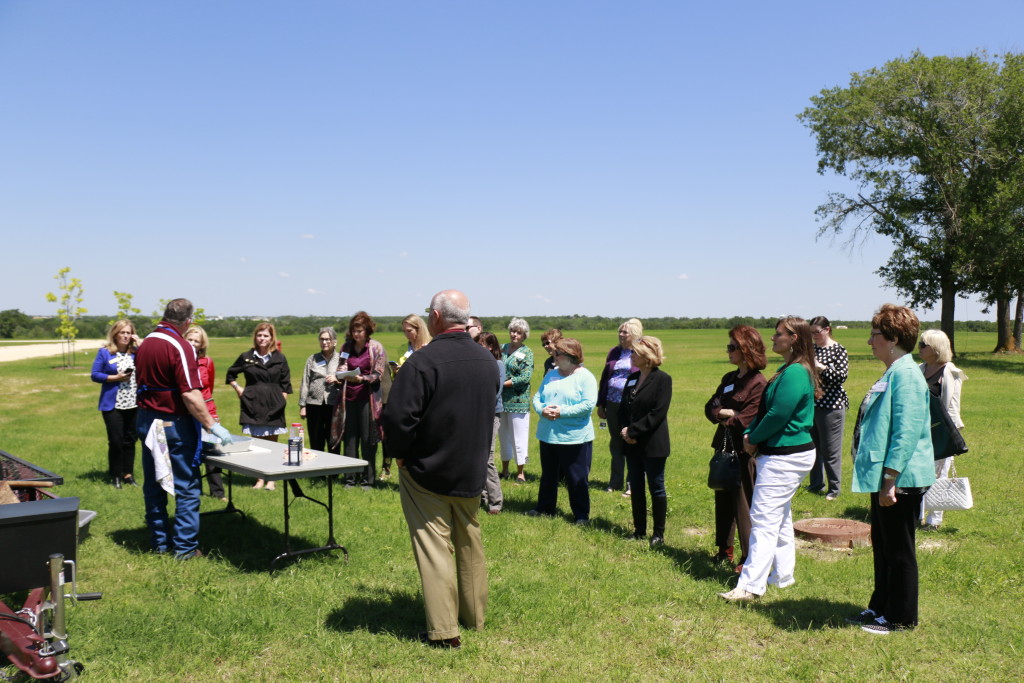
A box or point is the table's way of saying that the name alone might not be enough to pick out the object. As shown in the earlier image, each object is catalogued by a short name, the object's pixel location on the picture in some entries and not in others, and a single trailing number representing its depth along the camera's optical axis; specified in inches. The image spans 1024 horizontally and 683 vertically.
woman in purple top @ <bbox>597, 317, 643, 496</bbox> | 362.9
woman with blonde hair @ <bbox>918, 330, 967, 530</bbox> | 283.1
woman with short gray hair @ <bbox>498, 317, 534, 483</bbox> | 384.5
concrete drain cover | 281.4
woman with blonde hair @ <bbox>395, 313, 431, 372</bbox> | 331.9
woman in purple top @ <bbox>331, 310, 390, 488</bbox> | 375.9
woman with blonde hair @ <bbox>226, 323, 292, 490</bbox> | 370.0
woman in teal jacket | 185.8
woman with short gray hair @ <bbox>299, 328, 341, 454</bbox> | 380.2
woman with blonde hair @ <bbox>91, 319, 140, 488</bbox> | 381.7
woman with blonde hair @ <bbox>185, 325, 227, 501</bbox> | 351.6
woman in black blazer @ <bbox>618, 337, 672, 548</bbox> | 265.3
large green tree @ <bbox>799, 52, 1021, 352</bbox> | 1242.0
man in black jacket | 176.4
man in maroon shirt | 245.3
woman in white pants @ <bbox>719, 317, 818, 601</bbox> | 208.2
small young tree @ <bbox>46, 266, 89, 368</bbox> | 1483.8
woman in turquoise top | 309.9
